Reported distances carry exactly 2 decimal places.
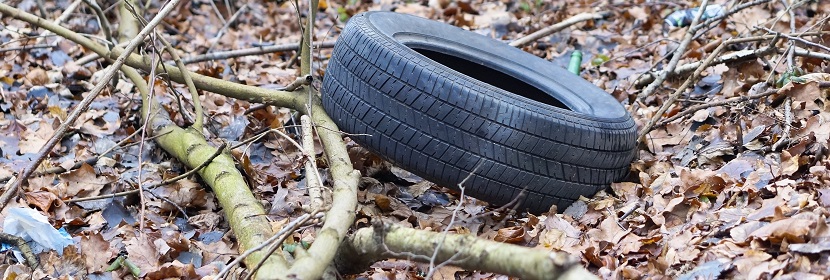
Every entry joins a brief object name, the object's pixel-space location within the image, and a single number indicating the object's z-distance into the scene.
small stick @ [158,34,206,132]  4.29
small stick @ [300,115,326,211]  3.05
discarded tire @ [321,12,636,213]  3.39
